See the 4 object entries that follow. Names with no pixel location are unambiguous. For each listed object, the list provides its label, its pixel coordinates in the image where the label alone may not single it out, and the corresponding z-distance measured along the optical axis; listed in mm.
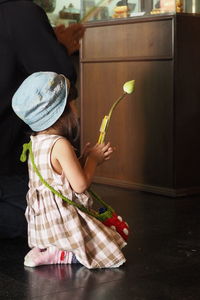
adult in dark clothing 2615
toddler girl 2373
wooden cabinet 3750
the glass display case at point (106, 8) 3836
